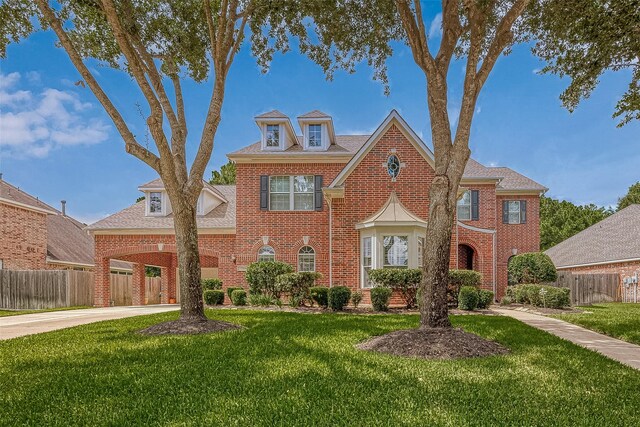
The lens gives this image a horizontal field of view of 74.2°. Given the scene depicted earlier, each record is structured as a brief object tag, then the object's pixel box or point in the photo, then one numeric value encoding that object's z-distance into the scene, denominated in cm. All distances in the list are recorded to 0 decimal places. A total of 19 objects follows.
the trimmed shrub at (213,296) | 1545
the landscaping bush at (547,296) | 1532
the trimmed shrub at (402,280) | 1430
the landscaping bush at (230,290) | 1614
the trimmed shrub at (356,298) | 1431
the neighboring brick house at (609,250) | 2381
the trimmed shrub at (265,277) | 1510
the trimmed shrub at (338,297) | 1350
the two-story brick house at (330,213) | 1681
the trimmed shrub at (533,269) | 1856
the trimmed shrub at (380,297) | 1365
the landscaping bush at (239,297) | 1531
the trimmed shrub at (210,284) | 1669
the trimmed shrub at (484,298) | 1412
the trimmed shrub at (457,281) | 1449
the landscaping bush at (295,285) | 1447
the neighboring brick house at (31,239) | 2016
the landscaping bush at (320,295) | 1413
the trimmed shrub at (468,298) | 1371
